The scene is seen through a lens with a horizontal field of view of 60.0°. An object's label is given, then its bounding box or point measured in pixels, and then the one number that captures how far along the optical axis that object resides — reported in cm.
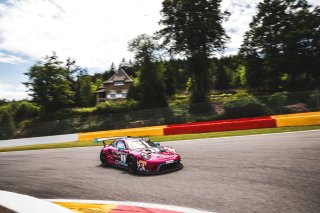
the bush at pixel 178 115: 2668
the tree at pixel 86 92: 6728
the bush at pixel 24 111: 4875
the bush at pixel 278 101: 2391
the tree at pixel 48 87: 4338
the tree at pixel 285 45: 3612
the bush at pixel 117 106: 3791
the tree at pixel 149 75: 4225
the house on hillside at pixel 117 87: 6781
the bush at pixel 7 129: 3161
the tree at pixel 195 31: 3847
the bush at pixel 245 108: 2502
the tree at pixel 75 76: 7488
